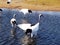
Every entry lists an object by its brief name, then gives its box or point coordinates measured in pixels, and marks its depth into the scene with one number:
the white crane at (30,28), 19.14
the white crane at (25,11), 28.11
